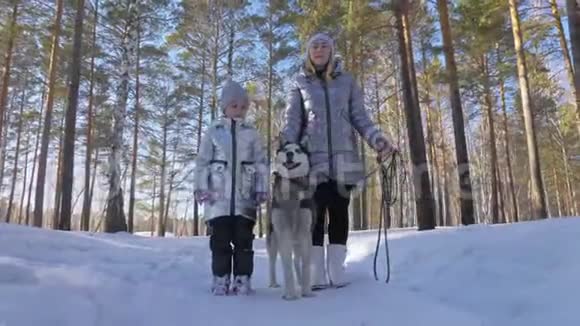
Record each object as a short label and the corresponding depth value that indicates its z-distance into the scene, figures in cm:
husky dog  289
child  302
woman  314
